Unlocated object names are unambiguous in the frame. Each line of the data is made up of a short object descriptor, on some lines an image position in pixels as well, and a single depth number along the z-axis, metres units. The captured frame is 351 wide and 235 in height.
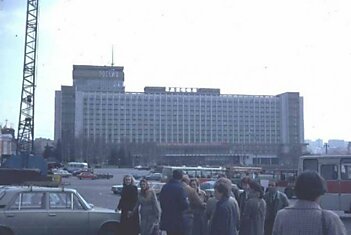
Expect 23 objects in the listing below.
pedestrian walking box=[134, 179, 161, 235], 13.33
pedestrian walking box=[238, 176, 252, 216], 12.19
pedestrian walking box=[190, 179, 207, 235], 13.07
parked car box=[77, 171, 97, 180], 88.34
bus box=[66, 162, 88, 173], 109.25
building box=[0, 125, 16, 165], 115.75
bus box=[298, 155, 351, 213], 28.20
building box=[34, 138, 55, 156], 181.65
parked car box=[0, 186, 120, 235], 14.16
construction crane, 72.25
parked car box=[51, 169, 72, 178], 88.24
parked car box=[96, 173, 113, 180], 91.00
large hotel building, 168.75
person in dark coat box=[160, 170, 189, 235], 11.98
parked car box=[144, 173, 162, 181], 65.84
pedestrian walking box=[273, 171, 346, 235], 4.68
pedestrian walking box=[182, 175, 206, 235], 12.64
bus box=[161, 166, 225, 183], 56.84
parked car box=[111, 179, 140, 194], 48.91
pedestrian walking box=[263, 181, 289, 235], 12.78
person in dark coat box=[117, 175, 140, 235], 14.23
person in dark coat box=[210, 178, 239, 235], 9.74
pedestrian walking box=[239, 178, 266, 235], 11.73
